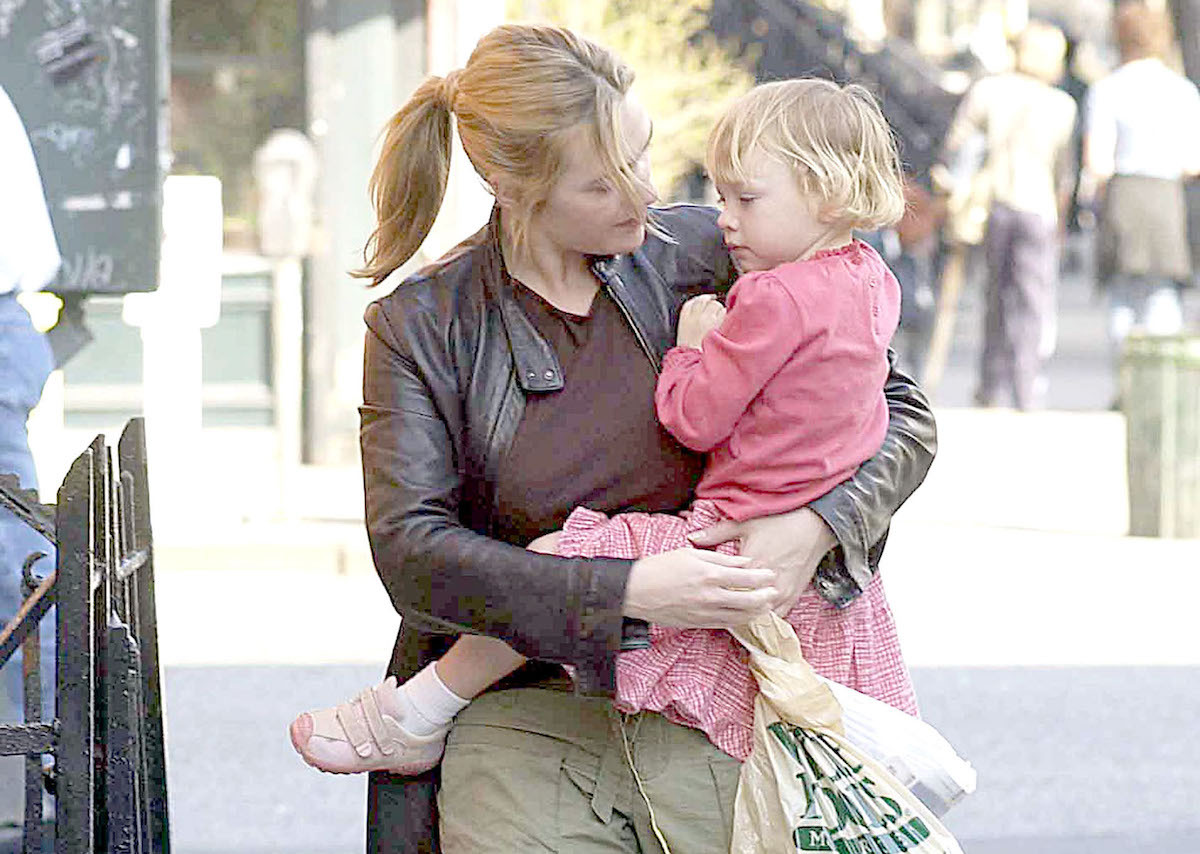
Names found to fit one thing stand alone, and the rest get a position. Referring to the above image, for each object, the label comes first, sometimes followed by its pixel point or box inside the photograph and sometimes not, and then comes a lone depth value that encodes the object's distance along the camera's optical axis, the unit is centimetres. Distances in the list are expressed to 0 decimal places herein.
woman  563
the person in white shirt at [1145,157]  2612
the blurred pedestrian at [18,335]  1003
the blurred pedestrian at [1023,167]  2650
